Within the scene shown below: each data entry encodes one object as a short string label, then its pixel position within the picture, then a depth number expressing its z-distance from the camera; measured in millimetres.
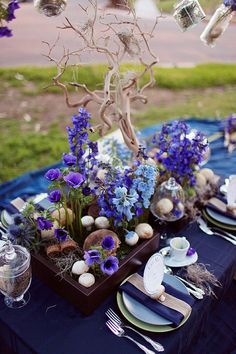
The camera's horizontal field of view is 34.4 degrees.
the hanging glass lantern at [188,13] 1189
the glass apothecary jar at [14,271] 1004
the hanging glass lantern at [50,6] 1162
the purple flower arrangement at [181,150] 1305
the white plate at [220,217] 1361
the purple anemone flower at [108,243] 1013
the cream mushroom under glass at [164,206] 1279
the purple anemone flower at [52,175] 1063
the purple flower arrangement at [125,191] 1057
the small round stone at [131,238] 1155
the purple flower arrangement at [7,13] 1093
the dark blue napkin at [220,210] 1383
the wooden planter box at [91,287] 1031
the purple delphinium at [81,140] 1177
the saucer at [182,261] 1194
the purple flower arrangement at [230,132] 2262
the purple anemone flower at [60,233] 1076
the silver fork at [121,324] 961
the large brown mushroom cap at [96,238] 1130
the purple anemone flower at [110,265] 998
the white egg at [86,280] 1036
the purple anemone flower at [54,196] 1059
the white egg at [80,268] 1067
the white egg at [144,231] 1194
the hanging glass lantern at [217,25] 1289
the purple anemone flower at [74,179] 1051
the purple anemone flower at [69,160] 1123
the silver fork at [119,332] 956
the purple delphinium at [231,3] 1242
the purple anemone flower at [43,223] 1066
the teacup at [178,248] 1203
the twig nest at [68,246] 1126
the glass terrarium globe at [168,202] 1281
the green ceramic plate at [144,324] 994
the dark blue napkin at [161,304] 1006
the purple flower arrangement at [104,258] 997
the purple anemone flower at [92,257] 995
